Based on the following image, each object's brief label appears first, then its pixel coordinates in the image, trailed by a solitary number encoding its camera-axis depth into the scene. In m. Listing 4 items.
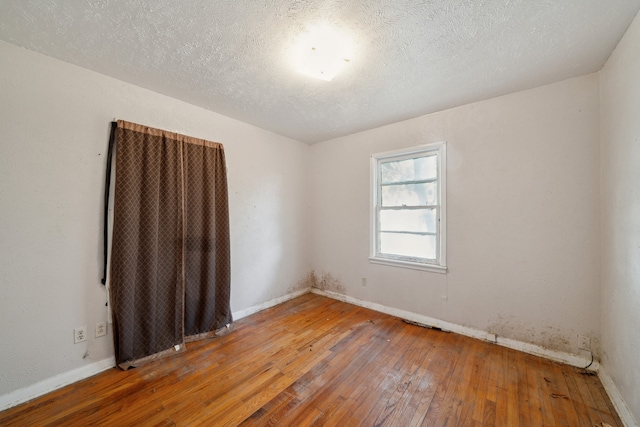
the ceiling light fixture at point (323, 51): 1.57
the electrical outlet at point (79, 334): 1.90
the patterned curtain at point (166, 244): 2.06
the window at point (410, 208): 2.82
